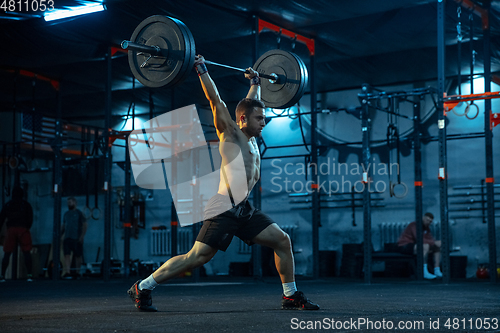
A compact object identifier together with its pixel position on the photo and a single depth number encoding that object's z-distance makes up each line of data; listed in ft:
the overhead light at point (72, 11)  22.31
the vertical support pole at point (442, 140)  20.35
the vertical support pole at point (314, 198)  25.75
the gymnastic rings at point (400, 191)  32.05
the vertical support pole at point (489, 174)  22.27
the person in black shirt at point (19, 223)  29.91
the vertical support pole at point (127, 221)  28.96
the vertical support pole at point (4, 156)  29.79
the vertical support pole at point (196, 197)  25.45
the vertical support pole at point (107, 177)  26.30
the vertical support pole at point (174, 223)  27.20
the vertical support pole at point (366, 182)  21.83
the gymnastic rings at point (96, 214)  39.54
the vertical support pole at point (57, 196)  27.32
